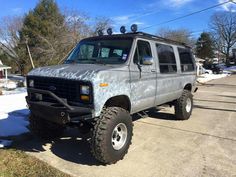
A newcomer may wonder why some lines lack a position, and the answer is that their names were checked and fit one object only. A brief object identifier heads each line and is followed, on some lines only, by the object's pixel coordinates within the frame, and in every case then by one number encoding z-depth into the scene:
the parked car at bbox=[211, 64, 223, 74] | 32.06
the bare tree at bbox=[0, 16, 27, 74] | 34.19
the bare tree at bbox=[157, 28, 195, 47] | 42.52
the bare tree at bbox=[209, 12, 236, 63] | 51.63
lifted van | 3.18
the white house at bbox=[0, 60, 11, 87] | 30.40
